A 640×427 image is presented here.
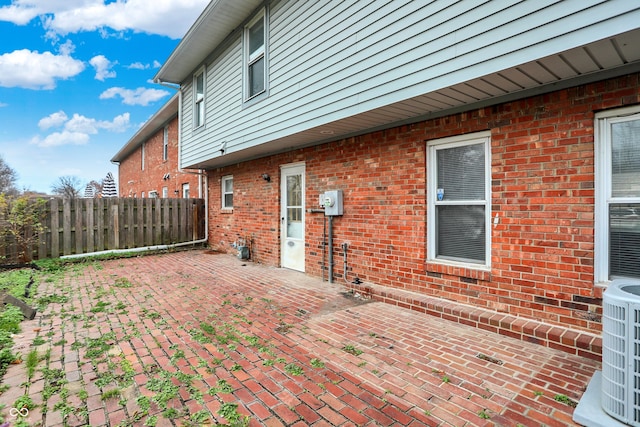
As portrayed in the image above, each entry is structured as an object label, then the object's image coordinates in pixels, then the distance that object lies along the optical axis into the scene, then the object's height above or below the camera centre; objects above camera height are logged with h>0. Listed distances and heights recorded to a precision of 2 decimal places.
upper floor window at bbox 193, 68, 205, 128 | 9.26 +3.24
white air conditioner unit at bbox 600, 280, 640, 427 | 1.87 -0.89
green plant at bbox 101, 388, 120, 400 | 2.31 -1.36
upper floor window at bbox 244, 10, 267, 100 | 6.47 +3.23
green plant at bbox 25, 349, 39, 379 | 2.66 -1.35
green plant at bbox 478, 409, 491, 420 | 2.07 -1.36
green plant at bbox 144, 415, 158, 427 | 2.01 -1.36
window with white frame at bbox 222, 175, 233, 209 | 9.61 +0.55
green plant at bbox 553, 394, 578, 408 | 2.19 -1.35
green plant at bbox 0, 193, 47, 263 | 7.45 -0.23
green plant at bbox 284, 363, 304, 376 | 2.65 -1.36
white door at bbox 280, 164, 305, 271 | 6.68 -0.16
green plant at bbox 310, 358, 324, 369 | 2.76 -1.36
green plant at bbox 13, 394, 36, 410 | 2.18 -1.35
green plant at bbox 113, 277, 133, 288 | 5.68 -1.36
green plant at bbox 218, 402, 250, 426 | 2.02 -1.36
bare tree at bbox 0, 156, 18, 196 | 30.45 +3.46
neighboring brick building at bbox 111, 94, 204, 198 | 13.28 +2.64
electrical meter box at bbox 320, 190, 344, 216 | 5.41 +0.13
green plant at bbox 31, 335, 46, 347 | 3.23 -1.36
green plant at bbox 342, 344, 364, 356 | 3.01 -1.36
